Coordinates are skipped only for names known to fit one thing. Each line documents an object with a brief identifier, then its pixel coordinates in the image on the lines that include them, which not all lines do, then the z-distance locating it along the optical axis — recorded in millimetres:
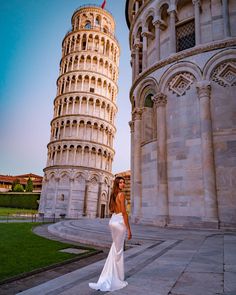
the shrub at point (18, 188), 75250
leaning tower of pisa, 43875
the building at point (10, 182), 95188
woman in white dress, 3945
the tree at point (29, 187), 77081
